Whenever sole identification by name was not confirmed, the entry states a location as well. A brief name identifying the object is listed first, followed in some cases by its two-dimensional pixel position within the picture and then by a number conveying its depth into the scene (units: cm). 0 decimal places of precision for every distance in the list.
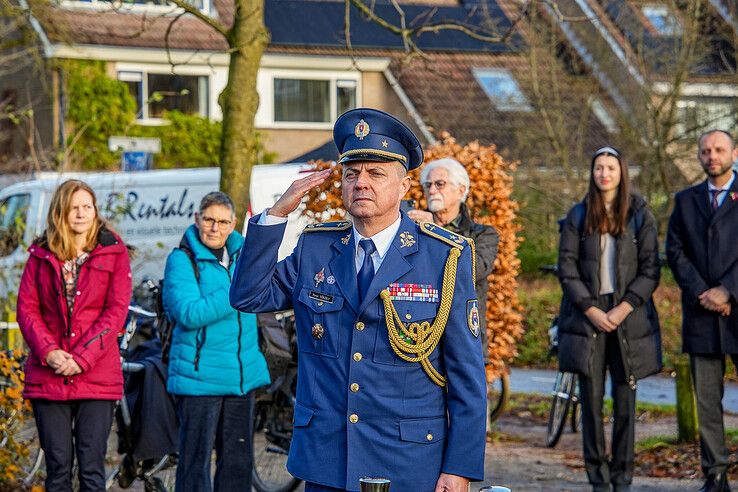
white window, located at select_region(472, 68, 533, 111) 2887
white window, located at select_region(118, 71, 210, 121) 3472
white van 1800
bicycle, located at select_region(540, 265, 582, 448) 1199
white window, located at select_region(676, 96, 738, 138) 2312
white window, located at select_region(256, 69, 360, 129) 3631
